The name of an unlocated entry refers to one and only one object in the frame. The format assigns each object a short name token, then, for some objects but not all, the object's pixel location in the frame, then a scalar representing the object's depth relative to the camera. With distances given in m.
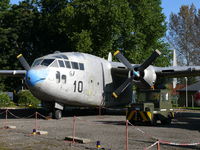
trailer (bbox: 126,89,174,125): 15.73
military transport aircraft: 17.61
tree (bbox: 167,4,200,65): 57.41
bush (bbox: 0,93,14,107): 34.97
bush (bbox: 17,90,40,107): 36.90
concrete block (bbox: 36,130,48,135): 12.23
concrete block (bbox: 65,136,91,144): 10.27
